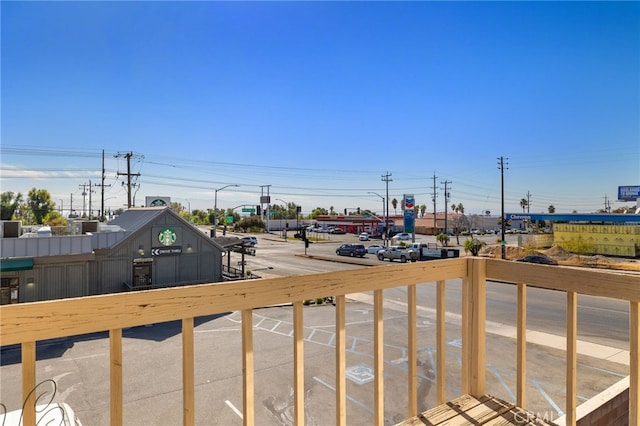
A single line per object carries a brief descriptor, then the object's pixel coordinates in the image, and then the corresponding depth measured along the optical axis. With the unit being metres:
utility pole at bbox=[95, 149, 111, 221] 39.09
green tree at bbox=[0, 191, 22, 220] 54.13
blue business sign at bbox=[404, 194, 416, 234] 35.09
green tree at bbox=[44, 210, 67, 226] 55.69
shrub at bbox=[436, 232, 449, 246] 40.56
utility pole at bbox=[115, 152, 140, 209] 31.52
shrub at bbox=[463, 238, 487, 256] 27.30
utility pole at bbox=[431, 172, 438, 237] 58.22
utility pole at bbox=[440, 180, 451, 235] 57.46
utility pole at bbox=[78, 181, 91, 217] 62.25
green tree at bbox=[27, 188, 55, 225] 58.66
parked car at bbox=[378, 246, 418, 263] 28.24
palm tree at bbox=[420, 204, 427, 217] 106.15
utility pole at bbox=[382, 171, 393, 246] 49.47
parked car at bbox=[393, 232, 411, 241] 46.19
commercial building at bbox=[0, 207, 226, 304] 12.93
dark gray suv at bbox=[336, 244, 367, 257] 32.69
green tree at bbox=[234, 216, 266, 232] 72.00
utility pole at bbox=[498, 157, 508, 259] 27.12
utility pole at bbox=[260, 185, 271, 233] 66.27
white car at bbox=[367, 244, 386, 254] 33.79
